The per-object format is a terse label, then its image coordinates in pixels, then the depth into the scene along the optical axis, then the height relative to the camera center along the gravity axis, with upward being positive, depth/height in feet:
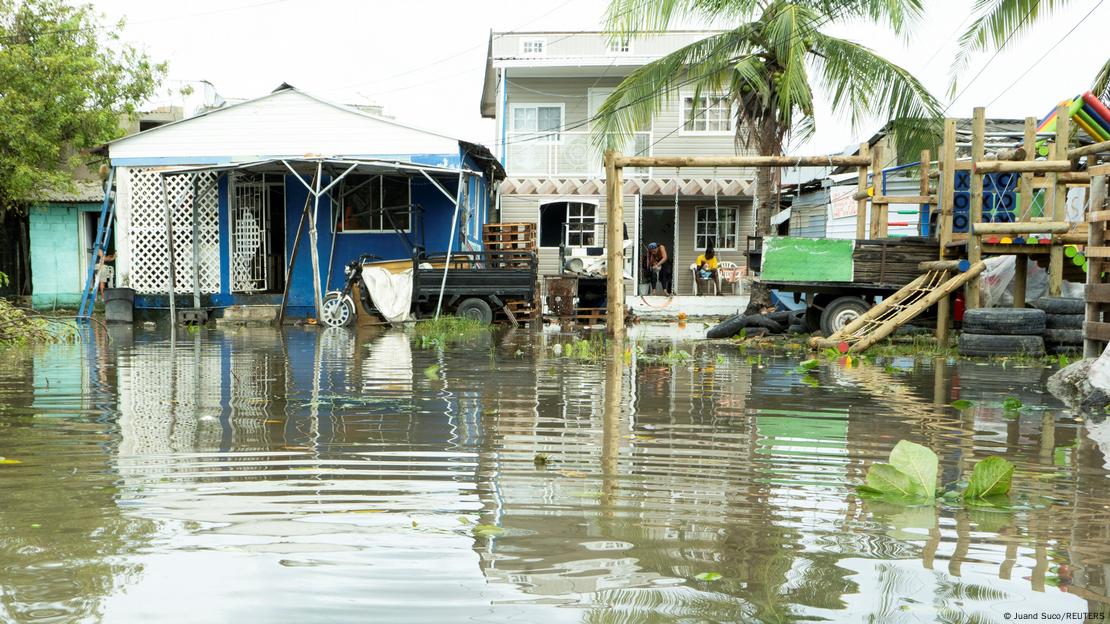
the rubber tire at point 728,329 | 49.21 -3.03
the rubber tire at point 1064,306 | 37.91 -1.29
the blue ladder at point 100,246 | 65.31 +1.11
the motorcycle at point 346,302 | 60.70 -2.36
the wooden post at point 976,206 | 40.83 +2.82
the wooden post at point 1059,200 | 39.86 +3.00
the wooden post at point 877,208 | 47.85 +3.15
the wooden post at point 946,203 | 41.81 +3.04
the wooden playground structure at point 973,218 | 39.60 +2.47
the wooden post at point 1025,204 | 41.60 +3.05
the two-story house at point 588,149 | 84.53 +10.57
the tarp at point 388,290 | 61.00 -1.52
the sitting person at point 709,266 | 78.54 +0.21
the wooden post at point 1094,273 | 30.89 +0.01
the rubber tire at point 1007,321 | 37.35 -1.91
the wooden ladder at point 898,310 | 39.83 -1.64
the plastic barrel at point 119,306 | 65.51 -2.93
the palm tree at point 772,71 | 53.62 +11.60
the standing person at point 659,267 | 85.40 +0.14
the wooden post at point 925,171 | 48.94 +5.06
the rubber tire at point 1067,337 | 37.86 -2.50
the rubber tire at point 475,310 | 61.21 -2.74
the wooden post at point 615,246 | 47.80 +1.10
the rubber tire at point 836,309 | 45.21 -1.81
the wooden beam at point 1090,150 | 31.71 +4.24
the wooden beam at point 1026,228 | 38.55 +1.80
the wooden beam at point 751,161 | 46.91 +5.28
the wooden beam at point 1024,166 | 38.27 +4.26
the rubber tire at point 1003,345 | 37.09 -2.82
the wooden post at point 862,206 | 48.32 +3.31
